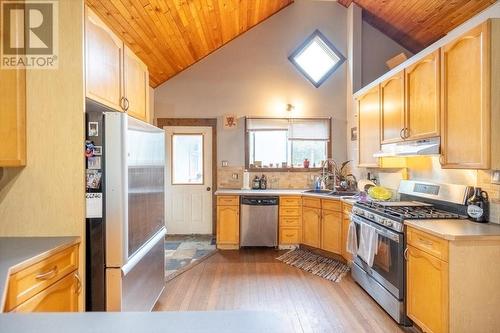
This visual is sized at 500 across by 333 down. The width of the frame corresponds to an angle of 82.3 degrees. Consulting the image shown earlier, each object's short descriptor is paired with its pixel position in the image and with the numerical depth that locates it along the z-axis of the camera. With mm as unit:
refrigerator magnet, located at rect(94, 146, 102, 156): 1757
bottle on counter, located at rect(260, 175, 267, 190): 4818
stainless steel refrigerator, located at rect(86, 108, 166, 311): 1757
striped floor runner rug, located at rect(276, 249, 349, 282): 3443
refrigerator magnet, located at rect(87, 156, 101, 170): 1756
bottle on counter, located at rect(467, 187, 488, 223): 2168
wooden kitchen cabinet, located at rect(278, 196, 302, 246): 4324
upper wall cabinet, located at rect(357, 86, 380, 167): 3387
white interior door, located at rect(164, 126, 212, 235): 5000
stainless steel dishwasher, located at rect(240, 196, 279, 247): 4312
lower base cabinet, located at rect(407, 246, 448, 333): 1910
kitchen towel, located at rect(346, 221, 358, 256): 3121
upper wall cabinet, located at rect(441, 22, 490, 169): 1875
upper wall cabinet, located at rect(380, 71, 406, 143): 2850
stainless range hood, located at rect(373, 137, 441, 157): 2309
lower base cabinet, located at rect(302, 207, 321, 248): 4078
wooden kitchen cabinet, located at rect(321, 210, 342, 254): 3793
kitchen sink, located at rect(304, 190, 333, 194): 4465
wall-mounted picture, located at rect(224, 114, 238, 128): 4945
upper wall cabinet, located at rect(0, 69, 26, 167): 1587
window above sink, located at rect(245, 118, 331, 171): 4910
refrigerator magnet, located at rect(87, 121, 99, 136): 1750
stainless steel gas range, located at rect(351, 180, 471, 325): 2336
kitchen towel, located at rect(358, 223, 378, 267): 2703
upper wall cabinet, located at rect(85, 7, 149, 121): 1757
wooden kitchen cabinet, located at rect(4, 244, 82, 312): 1264
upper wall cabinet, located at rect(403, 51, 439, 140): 2328
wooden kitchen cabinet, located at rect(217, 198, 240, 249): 4328
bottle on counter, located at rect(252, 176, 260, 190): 4832
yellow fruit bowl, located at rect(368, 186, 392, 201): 3252
